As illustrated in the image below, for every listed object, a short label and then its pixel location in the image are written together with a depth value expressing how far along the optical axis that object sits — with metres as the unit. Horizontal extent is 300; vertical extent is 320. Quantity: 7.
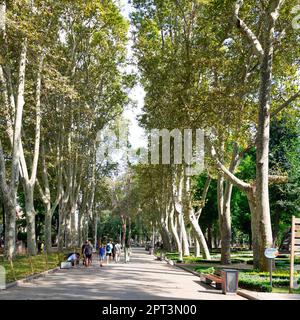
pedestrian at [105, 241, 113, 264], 34.28
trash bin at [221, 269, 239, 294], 15.75
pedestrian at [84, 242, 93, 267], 29.31
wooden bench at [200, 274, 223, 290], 16.87
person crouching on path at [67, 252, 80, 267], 28.08
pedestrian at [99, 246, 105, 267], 32.06
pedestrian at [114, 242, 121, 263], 37.61
